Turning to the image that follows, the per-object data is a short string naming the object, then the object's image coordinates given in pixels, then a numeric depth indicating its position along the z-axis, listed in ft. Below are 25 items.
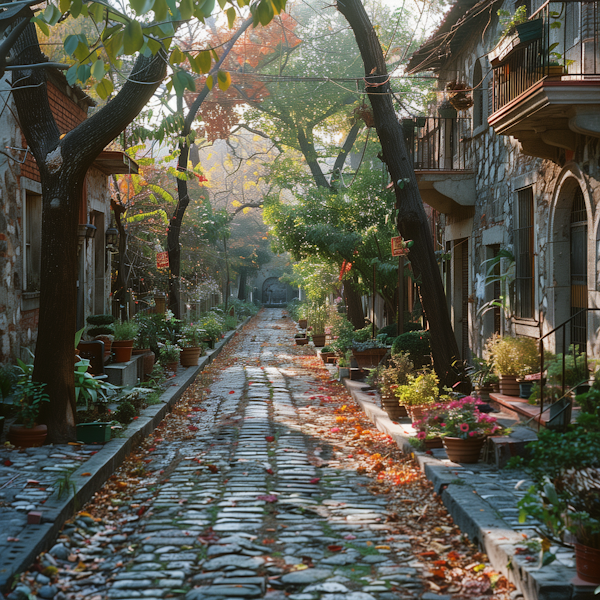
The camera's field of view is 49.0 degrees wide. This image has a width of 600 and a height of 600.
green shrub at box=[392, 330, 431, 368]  36.27
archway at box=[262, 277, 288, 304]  219.20
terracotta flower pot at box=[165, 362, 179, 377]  46.82
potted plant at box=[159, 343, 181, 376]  47.03
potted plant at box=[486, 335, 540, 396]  29.35
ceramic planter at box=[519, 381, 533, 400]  27.99
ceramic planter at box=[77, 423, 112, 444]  24.02
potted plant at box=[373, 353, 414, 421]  29.66
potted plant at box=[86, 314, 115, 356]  35.01
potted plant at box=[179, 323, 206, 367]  49.74
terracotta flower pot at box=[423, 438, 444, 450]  23.55
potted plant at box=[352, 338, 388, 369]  44.04
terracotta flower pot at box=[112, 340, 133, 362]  35.53
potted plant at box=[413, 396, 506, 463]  21.58
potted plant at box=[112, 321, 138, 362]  35.55
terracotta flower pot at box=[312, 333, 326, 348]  69.79
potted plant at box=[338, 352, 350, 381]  45.12
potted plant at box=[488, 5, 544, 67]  26.68
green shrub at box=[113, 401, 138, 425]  27.43
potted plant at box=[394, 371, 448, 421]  27.17
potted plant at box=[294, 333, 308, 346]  75.72
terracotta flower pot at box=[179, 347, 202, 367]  49.67
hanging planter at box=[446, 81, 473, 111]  35.45
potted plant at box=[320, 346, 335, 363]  55.33
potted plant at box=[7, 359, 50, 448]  22.99
